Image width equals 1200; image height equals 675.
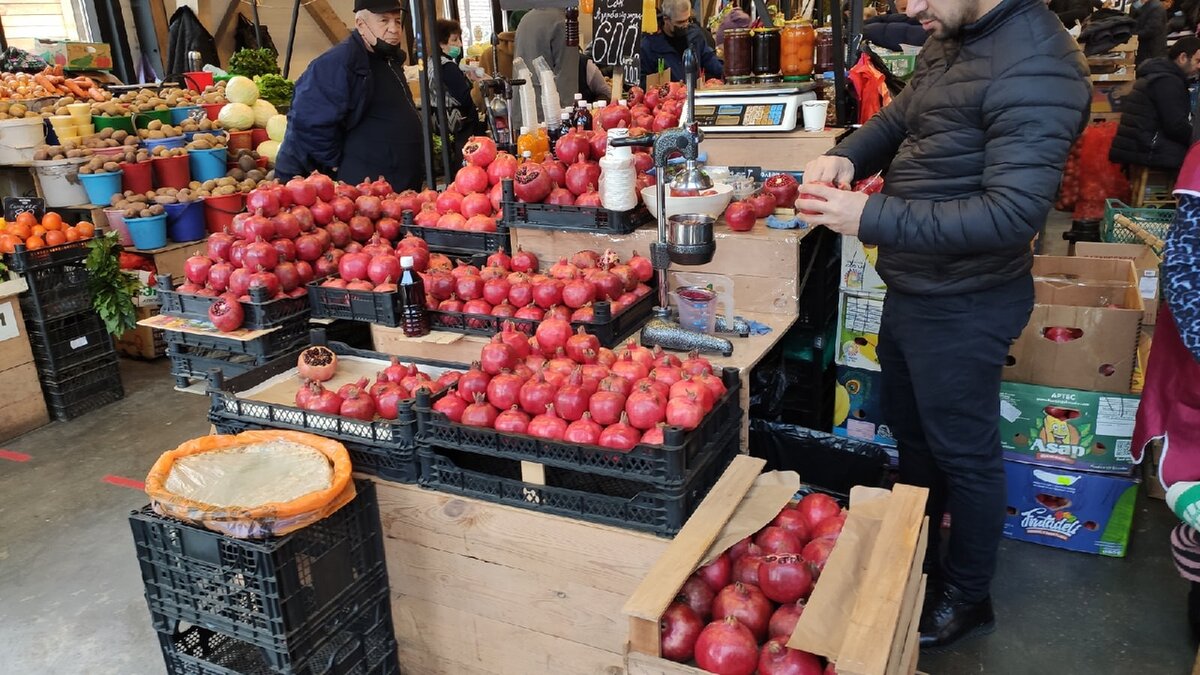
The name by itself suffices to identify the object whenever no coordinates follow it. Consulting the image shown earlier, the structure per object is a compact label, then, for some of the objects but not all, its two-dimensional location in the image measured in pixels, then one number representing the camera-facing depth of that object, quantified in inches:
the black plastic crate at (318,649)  84.2
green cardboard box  117.4
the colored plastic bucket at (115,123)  245.0
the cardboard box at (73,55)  292.8
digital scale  142.0
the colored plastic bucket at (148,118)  255.6
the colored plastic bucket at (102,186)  220.8
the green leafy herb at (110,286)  184.7
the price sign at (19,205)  190.4
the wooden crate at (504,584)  81.1
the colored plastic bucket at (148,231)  210.4
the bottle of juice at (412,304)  113.3
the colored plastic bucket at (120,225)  214.5
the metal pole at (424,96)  179.3
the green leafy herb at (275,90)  303.7
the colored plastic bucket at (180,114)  266.2
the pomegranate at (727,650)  59.7
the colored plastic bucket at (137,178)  225.8
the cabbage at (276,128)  276.2
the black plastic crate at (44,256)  171.5
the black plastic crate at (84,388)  185.0
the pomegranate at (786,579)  65.4
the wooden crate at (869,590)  55.7
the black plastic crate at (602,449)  74.9
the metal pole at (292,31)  345.1
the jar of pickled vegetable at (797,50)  156.5
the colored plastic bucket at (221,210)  226.2
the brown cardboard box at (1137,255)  144.6
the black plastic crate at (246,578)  77.5
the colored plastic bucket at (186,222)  219.6
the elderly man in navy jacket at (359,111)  174.4
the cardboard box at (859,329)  133.6
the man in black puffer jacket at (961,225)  78.3
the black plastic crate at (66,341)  180.2
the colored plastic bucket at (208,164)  242.8
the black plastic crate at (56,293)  176.6
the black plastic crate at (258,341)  117.3
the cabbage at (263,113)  279.6
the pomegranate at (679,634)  62.4
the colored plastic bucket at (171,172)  233.6
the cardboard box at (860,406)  138.0
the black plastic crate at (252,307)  117.6
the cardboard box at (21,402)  177.3
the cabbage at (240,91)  277.6
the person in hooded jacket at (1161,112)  239.3
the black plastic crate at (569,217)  118.0
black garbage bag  120.2
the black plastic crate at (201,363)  119.5
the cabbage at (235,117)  266.5
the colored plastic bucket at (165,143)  241.3
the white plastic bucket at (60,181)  222.7
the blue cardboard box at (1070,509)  118.2
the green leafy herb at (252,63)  325.4
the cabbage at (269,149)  263.4
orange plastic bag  76.0
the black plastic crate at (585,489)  76.7
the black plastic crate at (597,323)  103.3
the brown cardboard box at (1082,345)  116.0
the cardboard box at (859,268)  131.3
